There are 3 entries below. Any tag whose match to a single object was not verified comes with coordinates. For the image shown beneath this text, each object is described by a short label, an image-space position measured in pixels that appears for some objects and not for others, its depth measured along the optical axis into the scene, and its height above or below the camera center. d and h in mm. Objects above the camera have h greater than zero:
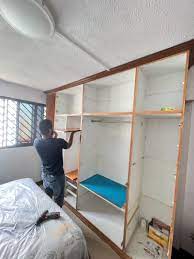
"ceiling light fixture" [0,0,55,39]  786 +676
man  1777 -503
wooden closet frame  1148 +666
